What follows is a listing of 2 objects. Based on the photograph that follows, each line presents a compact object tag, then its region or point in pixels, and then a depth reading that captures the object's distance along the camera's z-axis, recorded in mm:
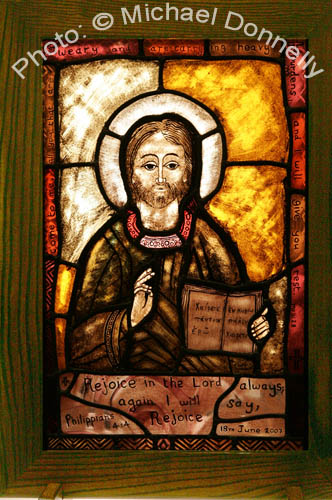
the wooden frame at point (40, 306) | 974
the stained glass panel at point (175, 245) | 984
